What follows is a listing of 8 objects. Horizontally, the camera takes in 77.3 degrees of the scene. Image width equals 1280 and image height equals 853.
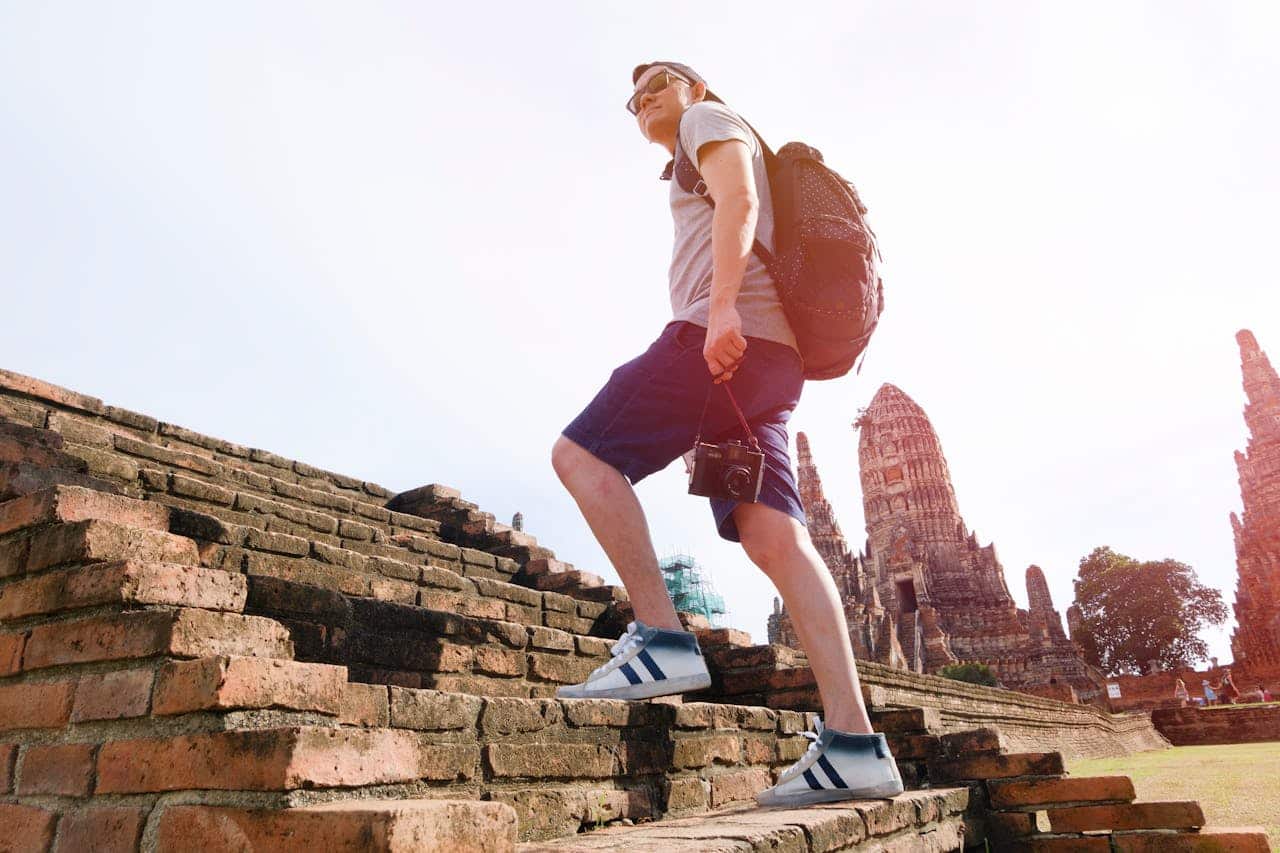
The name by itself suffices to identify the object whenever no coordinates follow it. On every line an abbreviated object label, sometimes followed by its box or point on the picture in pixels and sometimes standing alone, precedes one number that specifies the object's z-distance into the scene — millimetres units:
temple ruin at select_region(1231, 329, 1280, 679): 43500
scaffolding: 43031
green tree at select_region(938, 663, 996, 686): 35688
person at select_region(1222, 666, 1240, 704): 32688
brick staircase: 1361
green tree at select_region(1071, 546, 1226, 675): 46469
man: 2203
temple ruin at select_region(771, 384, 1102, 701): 37500
